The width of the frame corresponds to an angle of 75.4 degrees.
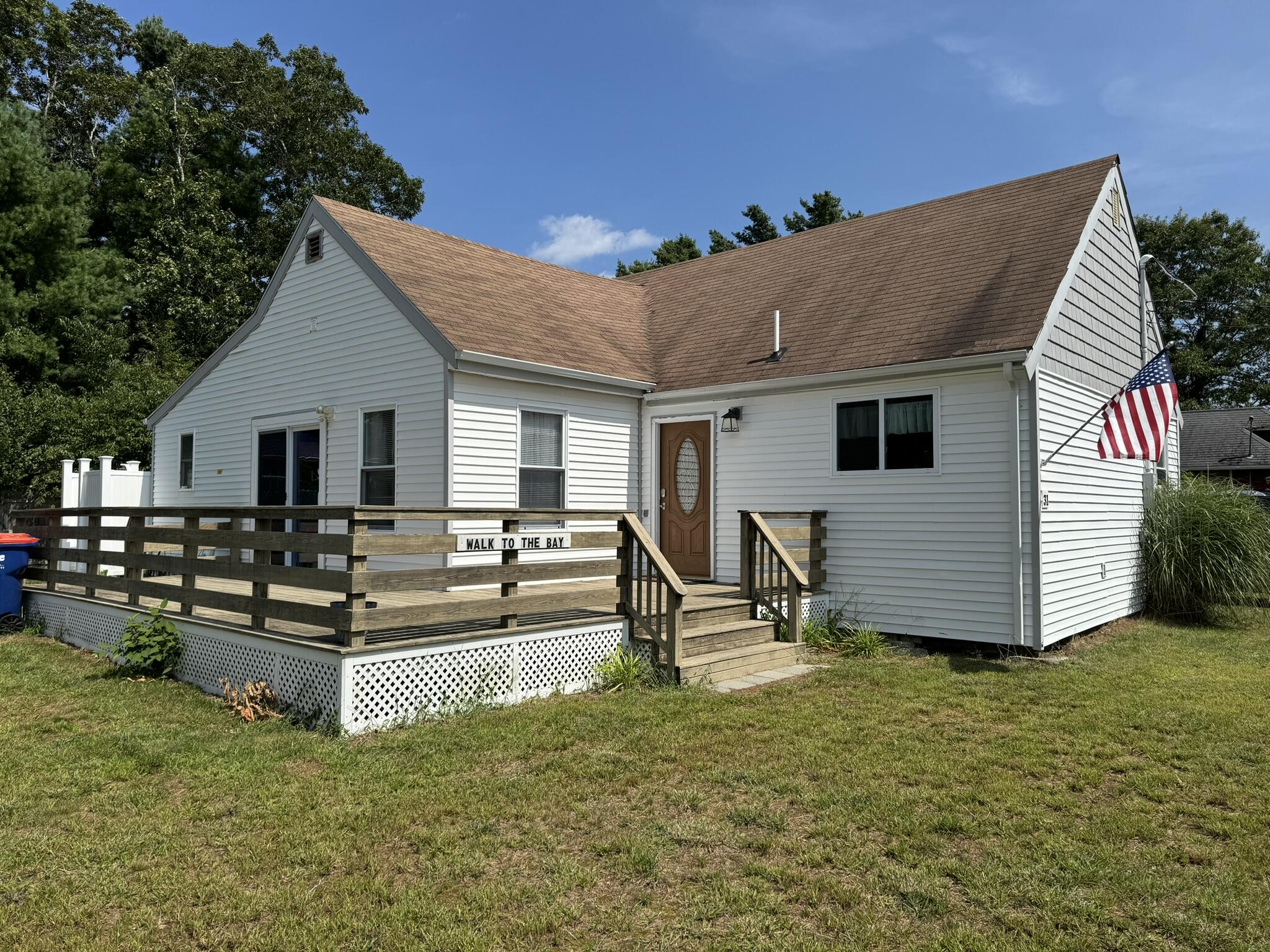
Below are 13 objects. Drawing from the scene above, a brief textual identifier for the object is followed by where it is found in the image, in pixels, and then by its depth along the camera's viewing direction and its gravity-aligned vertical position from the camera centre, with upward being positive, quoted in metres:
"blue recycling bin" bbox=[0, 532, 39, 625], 10.20 -0.75
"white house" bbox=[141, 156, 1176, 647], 8.98 +1.42
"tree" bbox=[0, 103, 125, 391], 23.47 +6.84
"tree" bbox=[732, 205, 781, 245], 33.38 +11.50
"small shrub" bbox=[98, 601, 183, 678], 7.56 -1.29
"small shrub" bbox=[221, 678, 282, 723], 6.28 -1.52
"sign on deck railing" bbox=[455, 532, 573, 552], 6.95 -0.33
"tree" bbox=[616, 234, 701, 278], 32.56 +10.29
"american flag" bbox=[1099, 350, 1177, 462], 8.94 +1.00
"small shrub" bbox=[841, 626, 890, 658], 8.91 -1.47
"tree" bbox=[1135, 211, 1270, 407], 35.12 +8.78
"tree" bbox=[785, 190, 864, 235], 31.62 +11.59
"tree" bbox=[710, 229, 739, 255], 32.84 +10.74
